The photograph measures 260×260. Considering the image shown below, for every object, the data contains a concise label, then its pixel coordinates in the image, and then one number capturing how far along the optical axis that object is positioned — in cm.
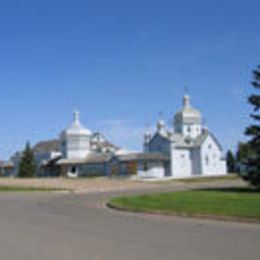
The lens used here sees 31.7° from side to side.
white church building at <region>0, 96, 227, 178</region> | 6554
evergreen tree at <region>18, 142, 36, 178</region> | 7220
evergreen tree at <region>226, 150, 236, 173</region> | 8514
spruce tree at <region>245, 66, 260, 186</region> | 3006
